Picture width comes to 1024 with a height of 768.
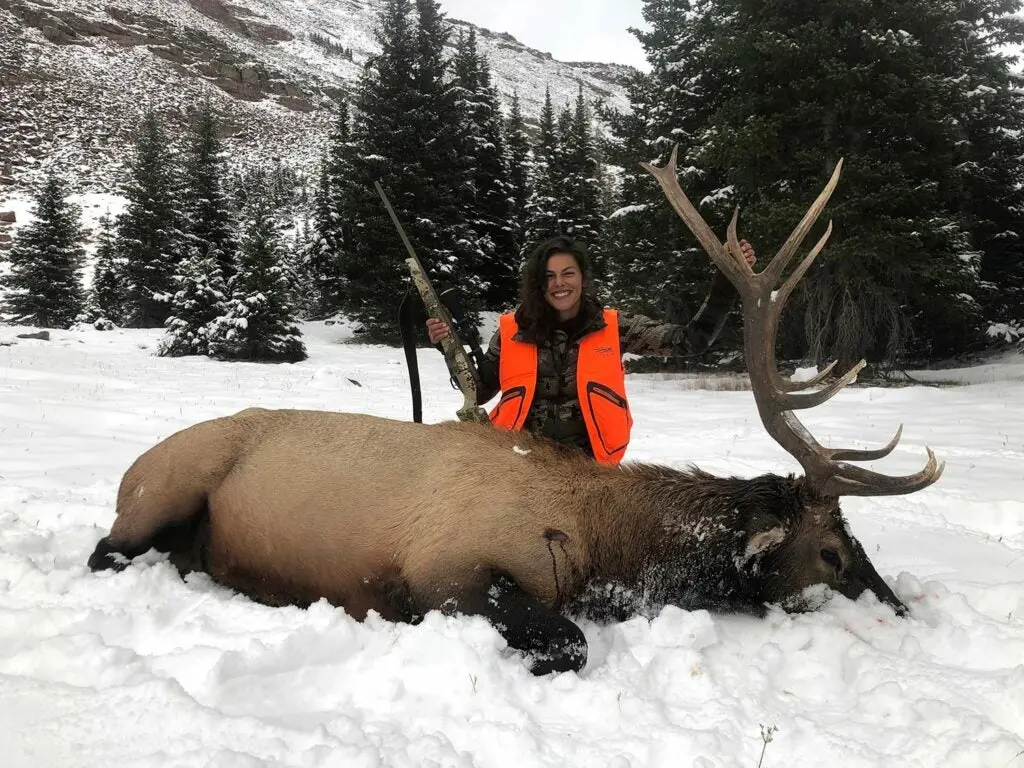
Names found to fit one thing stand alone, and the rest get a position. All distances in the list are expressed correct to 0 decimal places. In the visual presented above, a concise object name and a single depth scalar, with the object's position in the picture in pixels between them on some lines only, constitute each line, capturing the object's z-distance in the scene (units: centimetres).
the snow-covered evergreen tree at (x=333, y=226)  2339
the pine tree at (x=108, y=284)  2788
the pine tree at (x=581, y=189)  2669
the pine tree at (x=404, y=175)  2202
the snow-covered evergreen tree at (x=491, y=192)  2762
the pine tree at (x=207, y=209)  2305
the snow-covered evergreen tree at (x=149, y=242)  2684
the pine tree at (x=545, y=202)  2669
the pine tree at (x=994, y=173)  1459
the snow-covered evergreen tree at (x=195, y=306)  1752
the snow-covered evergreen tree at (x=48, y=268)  2419
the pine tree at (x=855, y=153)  1134
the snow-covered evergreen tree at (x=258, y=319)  1733
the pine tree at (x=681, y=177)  1566
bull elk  274
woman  397
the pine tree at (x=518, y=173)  2973
